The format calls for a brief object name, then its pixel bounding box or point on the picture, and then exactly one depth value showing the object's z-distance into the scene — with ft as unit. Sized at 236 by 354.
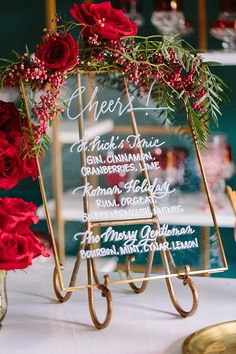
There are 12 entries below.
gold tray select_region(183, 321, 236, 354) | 3.94
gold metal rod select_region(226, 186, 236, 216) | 4.18
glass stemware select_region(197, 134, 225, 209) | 7.53
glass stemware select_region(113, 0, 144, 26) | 10.50
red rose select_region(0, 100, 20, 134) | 4.31
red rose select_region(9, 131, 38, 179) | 4.28
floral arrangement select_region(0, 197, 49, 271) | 4.02
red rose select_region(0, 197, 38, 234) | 4.04
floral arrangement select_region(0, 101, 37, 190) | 4.25
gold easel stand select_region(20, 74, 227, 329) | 4.32
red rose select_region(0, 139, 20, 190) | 4.24
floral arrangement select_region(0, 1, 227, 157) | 4.22
